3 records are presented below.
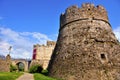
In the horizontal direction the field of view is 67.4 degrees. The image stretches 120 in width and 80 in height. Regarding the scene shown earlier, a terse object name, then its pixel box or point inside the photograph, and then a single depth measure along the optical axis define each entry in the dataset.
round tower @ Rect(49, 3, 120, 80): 8.59
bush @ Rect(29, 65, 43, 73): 15.94
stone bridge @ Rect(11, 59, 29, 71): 27.20
